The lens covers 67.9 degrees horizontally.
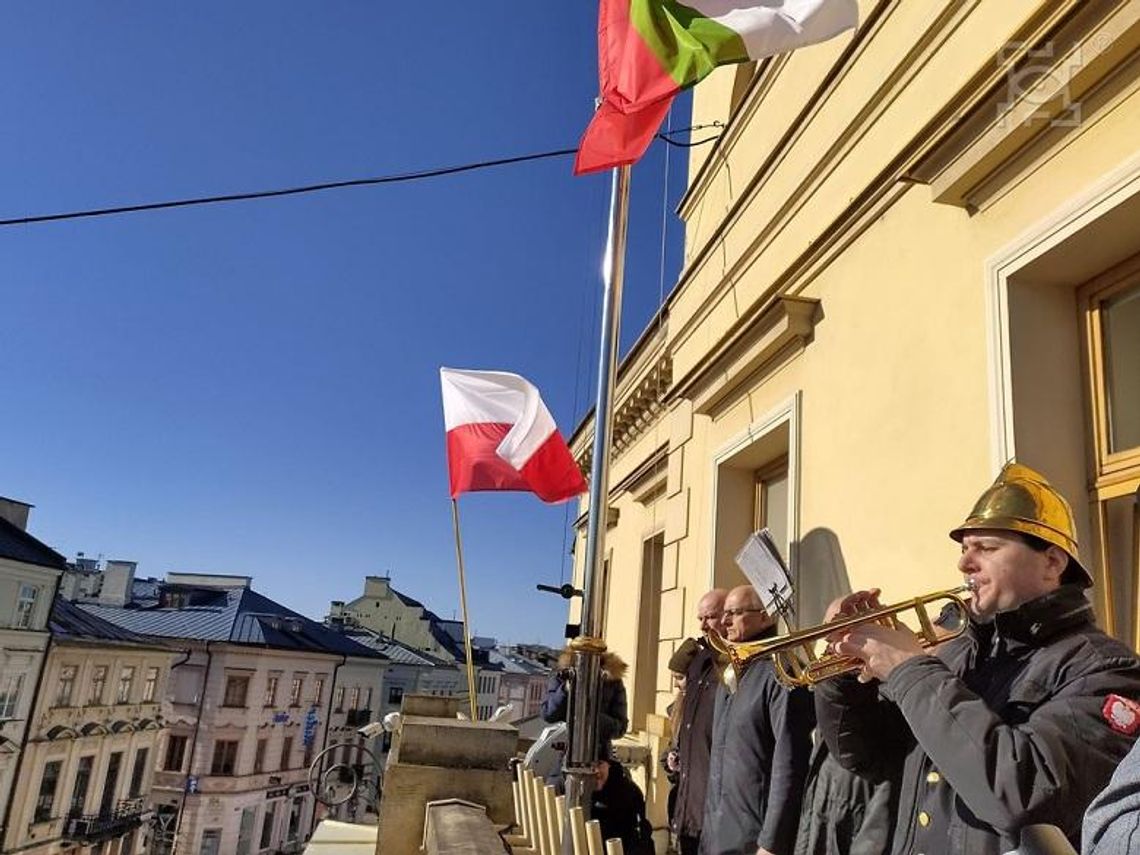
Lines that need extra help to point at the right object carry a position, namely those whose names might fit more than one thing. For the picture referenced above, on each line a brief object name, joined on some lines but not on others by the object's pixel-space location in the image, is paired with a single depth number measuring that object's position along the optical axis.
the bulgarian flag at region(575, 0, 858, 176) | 4.17
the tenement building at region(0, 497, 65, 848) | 27.48
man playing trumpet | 1.73
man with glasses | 3.03
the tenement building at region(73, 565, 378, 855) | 37.66
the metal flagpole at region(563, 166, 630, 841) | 3.28
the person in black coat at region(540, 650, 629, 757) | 5.39
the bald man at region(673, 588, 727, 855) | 4.01
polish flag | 6.58
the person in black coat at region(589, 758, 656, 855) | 4.57
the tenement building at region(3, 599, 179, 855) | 29.14
